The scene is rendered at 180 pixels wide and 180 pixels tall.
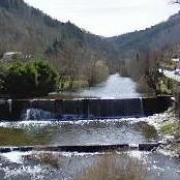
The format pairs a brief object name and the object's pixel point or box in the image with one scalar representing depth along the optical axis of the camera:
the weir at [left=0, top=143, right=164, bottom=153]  25.34
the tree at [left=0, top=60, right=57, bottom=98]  43.44
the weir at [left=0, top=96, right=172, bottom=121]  37.17
